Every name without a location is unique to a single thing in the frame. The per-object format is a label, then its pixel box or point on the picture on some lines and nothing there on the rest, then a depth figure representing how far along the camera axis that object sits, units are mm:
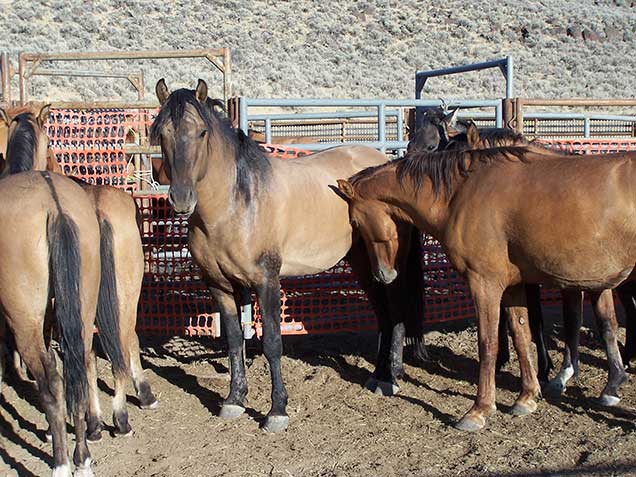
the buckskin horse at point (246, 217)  4949
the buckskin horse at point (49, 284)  4277
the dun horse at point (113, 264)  5090
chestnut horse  4758
